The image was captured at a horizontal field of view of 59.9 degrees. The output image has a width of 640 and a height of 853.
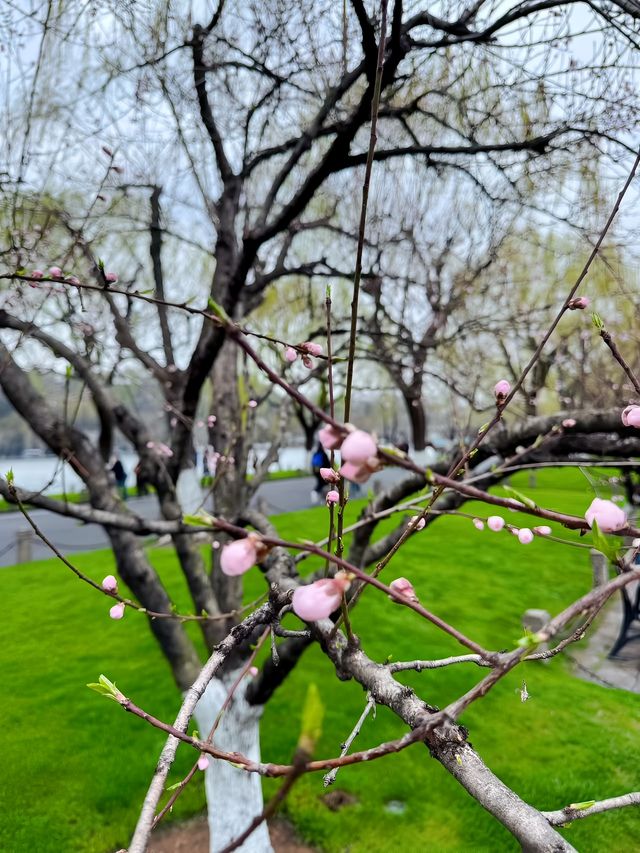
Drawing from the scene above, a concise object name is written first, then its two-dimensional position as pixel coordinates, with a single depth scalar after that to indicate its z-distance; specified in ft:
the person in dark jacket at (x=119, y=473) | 46.77
